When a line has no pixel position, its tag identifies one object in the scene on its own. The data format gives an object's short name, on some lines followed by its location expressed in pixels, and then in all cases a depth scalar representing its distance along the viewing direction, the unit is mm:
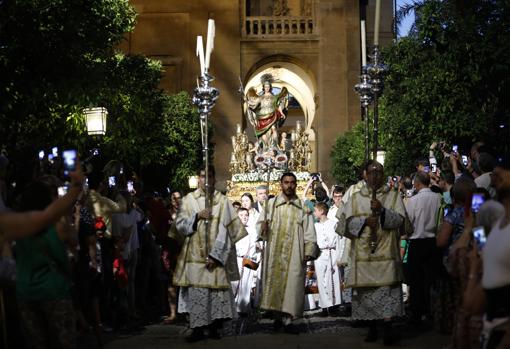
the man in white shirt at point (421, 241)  12766
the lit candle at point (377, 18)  10477
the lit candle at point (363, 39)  11892
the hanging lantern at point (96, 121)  17047
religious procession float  30562
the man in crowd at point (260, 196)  16750
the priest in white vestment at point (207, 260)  11375
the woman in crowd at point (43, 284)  6906
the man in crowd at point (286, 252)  12070
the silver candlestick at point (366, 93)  11925
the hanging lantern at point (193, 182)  37500
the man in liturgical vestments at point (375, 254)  11133
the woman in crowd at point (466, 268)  7027
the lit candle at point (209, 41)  10773
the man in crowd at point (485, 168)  11820
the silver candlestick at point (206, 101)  11477
